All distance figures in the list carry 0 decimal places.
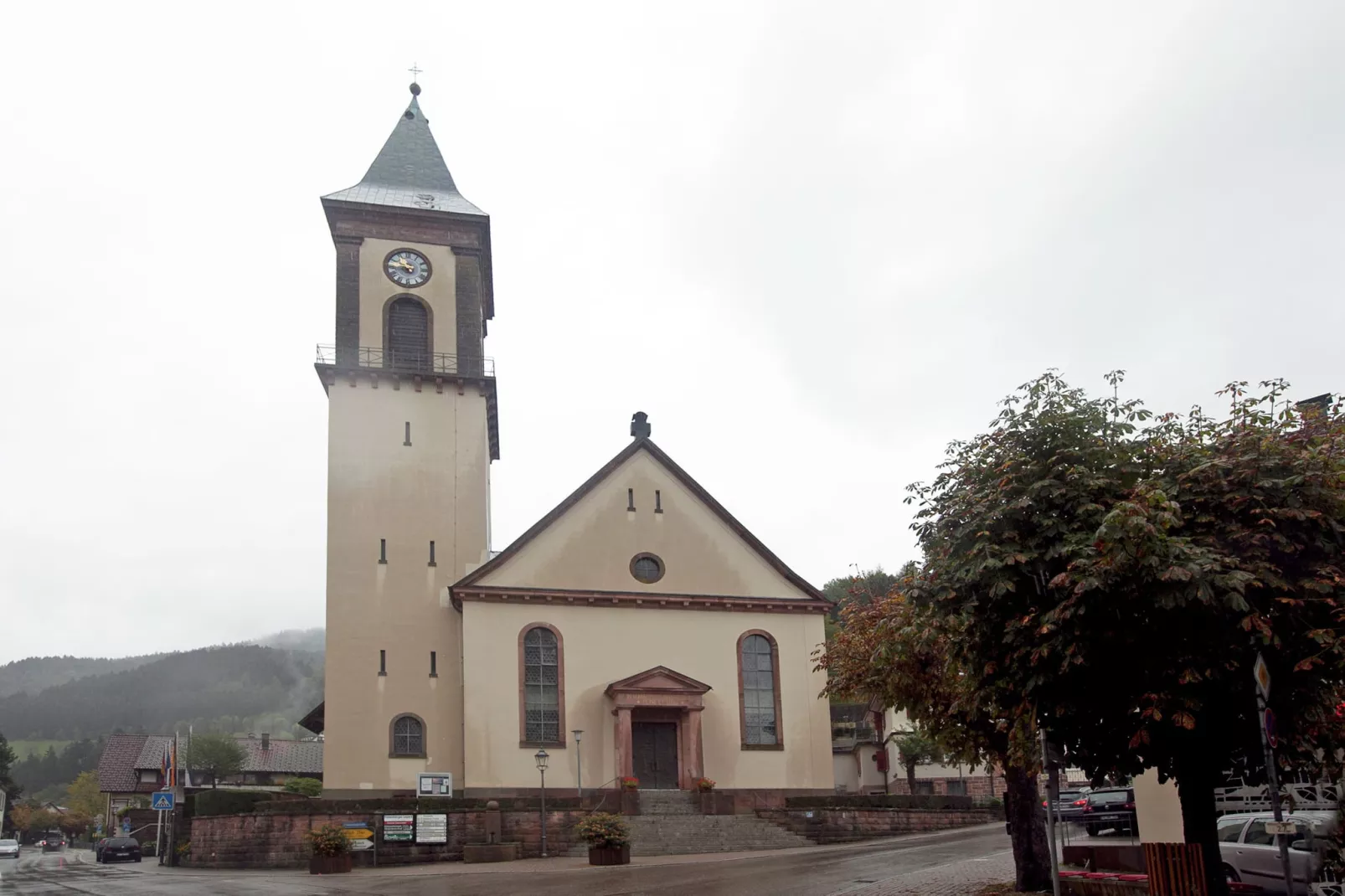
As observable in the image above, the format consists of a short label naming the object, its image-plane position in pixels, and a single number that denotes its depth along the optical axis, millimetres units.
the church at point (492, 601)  37062
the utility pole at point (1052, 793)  13638
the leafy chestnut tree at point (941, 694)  15125
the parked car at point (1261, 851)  15883
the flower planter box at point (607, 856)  27198
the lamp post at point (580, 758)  36156
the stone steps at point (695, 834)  31641
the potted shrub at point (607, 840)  27203
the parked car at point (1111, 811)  29344
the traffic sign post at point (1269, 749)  11250
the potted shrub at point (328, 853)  28422
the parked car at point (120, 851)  48812
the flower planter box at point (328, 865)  28391
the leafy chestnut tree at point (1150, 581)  11852
